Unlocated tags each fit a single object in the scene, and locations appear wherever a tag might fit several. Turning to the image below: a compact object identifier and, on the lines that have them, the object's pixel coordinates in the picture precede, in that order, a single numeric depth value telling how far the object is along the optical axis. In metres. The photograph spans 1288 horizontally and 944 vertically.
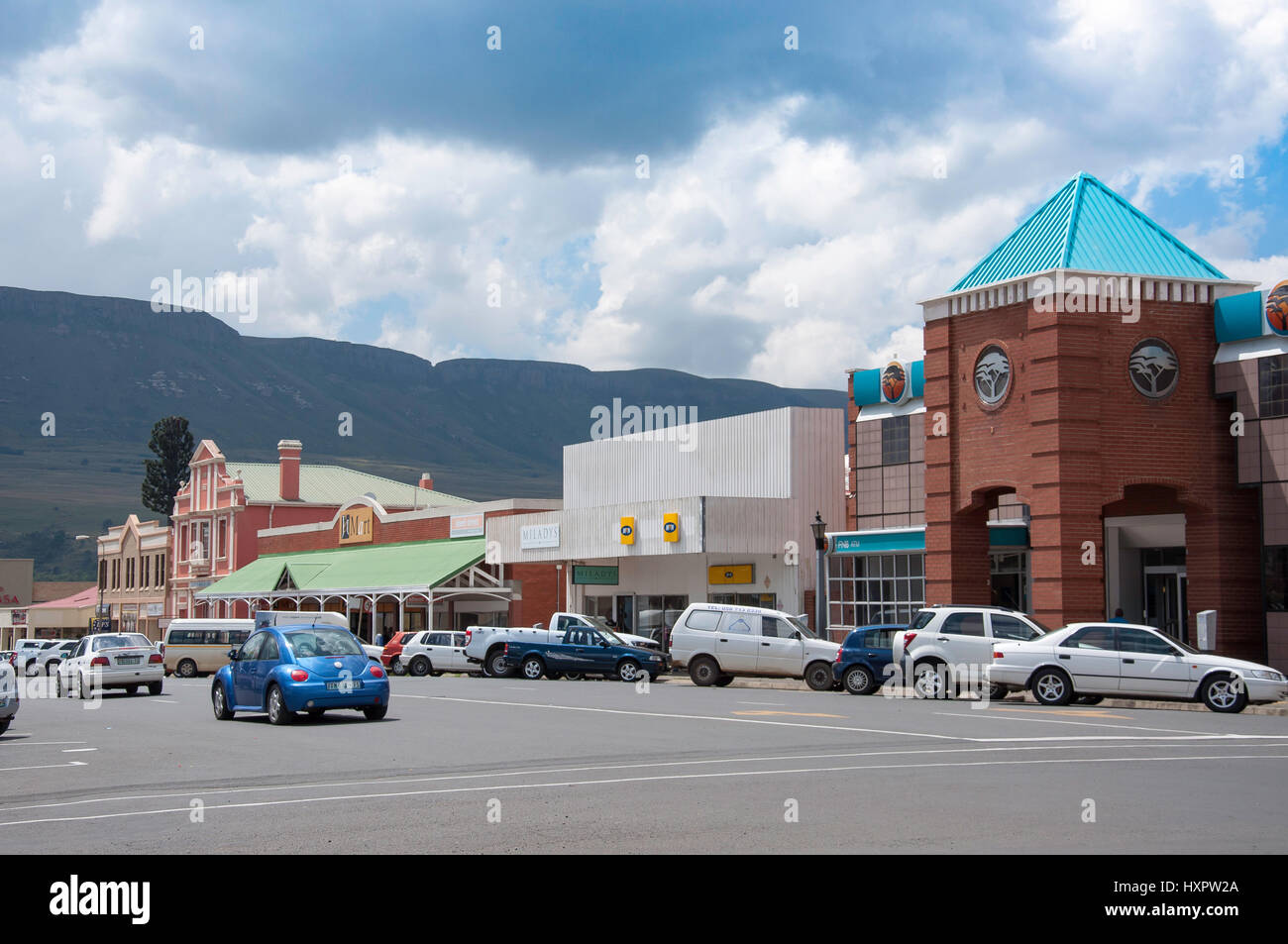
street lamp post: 33.41
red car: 41.84
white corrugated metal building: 41.34
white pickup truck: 35.47
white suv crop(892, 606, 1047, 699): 24.70
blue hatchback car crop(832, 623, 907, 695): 26.62
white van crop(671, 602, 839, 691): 28.88
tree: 102.12
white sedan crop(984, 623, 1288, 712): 21.47
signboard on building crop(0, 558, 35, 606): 126.12
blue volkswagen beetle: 19.72
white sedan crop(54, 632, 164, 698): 30.69
